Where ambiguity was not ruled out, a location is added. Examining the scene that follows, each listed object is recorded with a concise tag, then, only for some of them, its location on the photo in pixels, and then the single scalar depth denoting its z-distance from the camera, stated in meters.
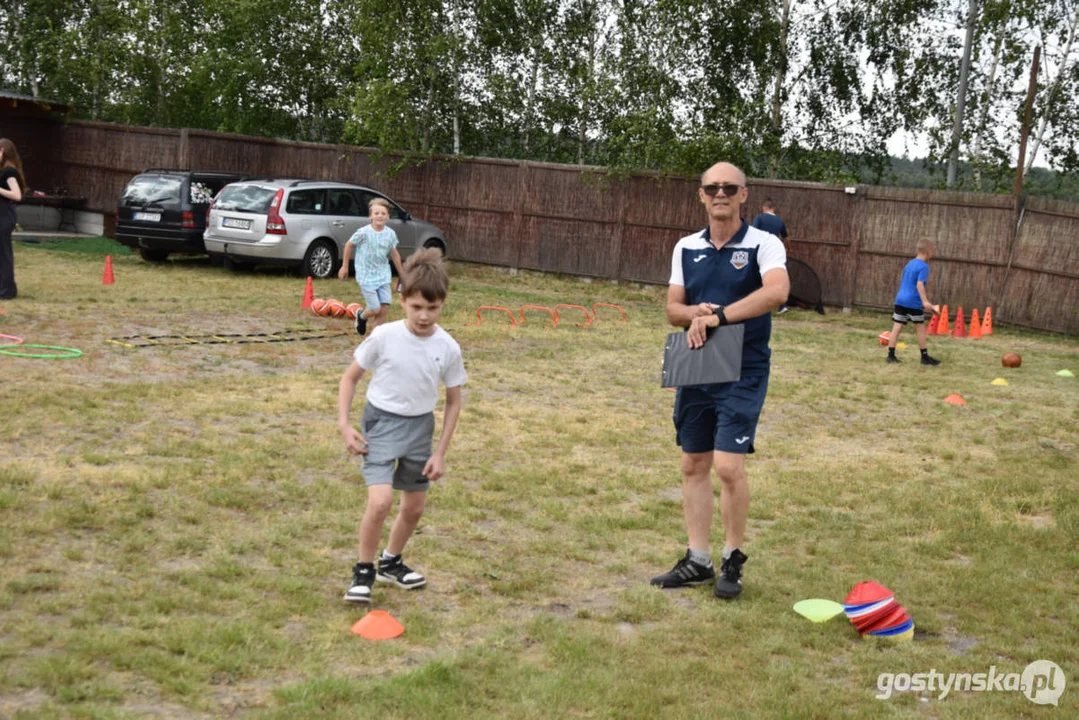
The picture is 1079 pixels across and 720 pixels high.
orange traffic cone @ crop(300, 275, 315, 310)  15.48
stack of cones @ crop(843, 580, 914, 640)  5.06
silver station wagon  18.66
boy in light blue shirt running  12.52
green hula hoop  10.17
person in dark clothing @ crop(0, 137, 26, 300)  13.54
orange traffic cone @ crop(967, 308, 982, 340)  17.97
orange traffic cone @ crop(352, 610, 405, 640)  4.75
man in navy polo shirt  5.43
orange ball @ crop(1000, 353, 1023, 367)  14.66
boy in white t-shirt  5.06
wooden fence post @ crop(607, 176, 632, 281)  22.81
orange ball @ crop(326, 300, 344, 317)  15.22
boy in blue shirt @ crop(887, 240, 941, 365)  13.77
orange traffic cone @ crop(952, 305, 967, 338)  18.04
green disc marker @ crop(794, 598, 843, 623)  5.24
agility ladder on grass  11.80
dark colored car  19.81
